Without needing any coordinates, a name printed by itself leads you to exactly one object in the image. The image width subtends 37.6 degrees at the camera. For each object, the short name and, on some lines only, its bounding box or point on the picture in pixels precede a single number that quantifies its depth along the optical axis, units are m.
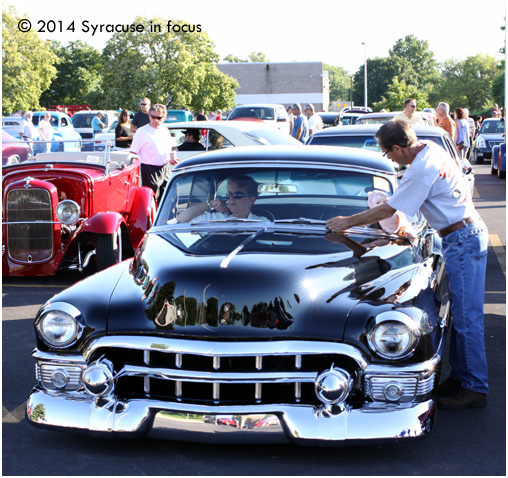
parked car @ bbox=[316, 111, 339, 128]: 34.45
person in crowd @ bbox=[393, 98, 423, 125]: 13.63
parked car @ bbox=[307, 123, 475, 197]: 9.60
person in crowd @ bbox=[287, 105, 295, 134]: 27.61
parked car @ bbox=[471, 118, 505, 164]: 24.61
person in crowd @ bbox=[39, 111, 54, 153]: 22.19
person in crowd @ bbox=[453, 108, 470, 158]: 16.55
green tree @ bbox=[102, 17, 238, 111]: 39.47
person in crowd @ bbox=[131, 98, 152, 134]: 14.95
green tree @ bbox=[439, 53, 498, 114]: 98.38
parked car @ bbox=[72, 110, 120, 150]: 33.81
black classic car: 3.61
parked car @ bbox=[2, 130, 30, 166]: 12.52
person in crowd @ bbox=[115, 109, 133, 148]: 14.55
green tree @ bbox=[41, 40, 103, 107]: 75.50
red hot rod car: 8.12
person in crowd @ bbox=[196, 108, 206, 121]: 27.62
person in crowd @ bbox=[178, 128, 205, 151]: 13.62
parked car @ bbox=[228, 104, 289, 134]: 27.14
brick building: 75.94
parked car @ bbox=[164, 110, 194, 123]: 31.81
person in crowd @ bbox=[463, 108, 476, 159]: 23.89
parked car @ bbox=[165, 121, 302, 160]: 13.59
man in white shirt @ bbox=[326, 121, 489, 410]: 4.40
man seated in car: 5.09
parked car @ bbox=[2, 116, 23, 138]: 33.06
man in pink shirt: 10.52
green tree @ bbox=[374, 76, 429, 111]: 49.02
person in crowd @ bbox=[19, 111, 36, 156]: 23.09
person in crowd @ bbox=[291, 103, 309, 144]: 19.47
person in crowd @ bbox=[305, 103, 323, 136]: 20.27
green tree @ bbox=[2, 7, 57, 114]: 45.59
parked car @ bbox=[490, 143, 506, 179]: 18.53
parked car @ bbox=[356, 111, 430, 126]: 16.08
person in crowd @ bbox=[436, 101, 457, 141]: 14.98
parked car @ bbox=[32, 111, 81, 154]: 27.34
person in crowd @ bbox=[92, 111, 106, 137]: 31.43
